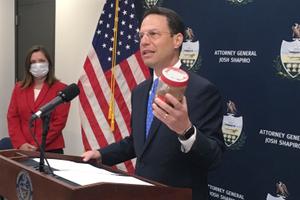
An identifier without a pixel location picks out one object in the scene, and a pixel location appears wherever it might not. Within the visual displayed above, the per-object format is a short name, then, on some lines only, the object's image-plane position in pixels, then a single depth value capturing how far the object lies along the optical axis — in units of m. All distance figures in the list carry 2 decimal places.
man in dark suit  1.34
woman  3.48
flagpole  3.64
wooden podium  1.08
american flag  3.55
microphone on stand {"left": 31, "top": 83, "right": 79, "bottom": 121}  1.38
